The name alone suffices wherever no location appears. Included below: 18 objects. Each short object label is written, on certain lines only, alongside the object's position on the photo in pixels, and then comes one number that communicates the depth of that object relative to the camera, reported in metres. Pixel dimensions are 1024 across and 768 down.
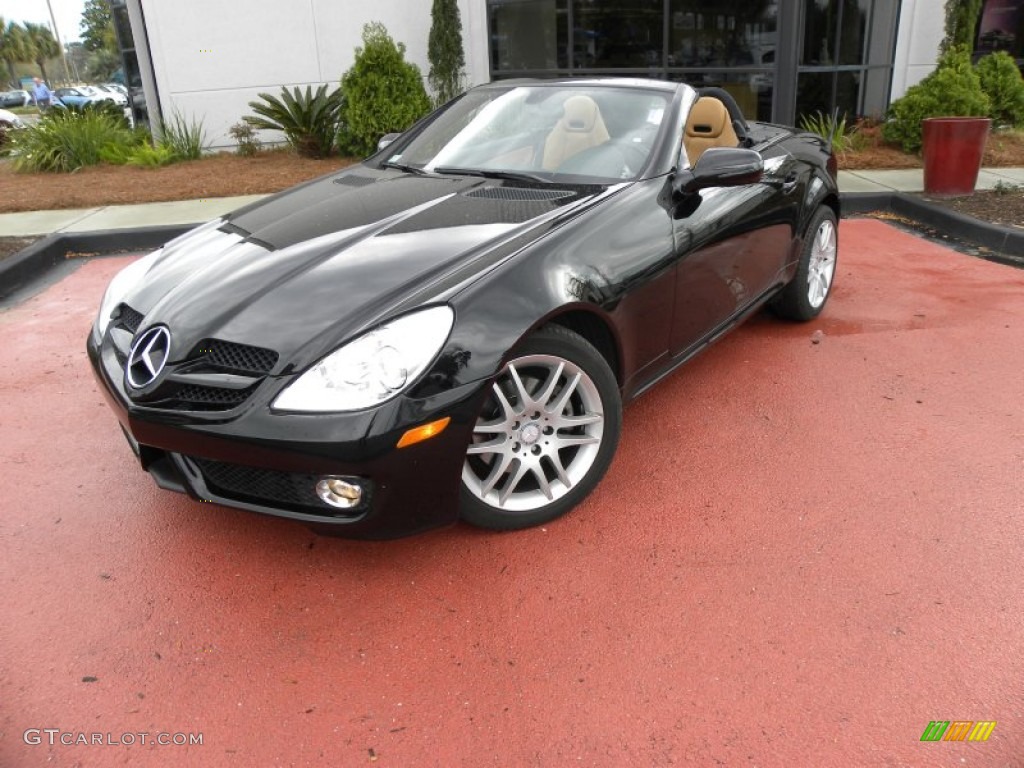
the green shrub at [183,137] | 10.92
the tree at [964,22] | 10.02
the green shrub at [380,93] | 9.87
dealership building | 10.65
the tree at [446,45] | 10.60
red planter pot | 7.40
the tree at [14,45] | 80.56
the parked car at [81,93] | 33.75
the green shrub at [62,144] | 10.72
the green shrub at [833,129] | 9.97
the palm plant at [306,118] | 10.30
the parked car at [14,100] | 41.75
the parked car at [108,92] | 31.03
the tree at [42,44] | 90.12
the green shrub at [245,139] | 10.94
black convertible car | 2.35
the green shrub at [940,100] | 9.22
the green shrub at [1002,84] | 10.28
